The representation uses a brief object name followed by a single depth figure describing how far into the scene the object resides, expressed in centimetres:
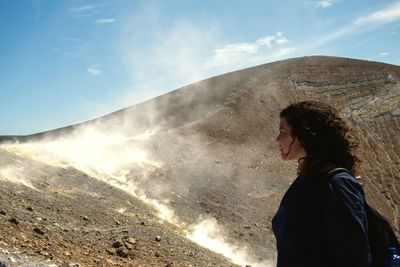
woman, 246
